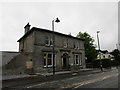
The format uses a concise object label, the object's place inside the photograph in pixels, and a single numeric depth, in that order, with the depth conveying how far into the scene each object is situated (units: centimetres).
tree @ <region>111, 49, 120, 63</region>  4286
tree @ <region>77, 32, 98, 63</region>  2903
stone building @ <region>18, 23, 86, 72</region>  1417
